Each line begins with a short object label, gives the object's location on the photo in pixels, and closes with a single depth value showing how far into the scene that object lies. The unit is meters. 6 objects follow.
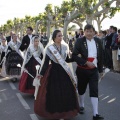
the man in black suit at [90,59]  3.43
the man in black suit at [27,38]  6.55
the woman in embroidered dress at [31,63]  4.90
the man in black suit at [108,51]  7.69
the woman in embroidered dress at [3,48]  6.95
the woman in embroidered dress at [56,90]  3.36
